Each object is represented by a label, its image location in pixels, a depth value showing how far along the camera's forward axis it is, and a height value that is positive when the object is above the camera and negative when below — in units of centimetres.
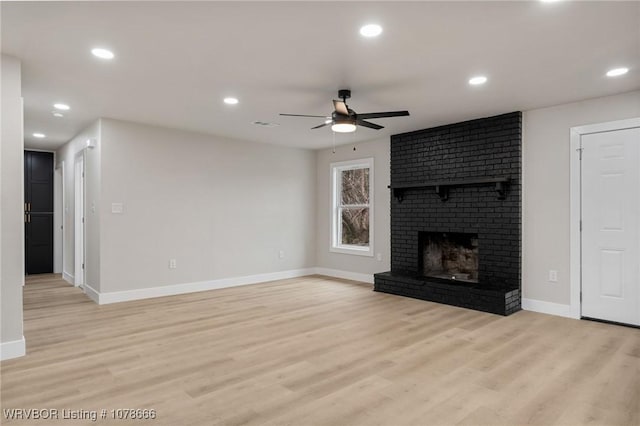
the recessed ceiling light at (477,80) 360 +123
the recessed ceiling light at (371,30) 262 +125
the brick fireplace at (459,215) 484 -8
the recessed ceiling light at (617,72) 340 +123
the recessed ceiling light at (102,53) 301 +126
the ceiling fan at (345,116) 364 +91
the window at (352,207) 687 +5
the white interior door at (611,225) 402 -18
